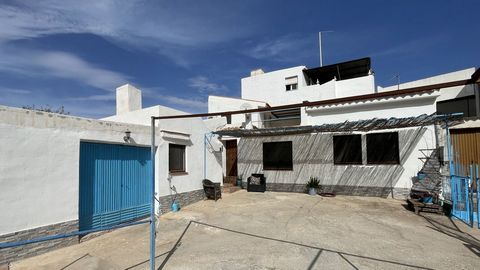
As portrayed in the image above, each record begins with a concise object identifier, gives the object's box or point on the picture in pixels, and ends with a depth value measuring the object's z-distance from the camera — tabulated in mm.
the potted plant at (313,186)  11680
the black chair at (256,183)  12758
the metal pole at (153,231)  4309
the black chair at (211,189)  10633
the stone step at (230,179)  14362
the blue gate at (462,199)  7052
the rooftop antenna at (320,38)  23405
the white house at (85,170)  5168
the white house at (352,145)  10477
